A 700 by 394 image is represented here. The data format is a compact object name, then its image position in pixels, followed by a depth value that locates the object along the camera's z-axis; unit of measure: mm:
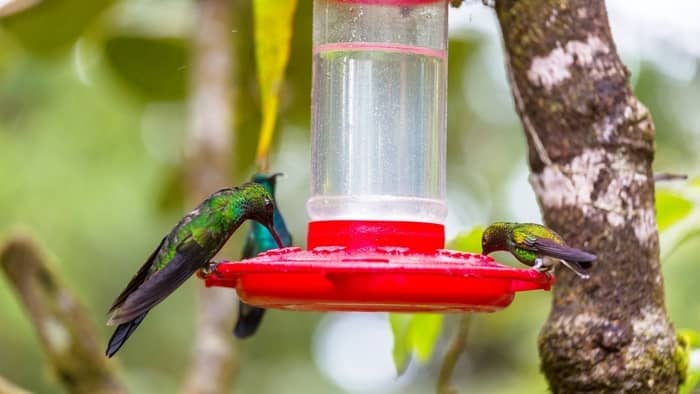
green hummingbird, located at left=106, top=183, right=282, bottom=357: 5180
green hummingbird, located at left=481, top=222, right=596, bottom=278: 4832
